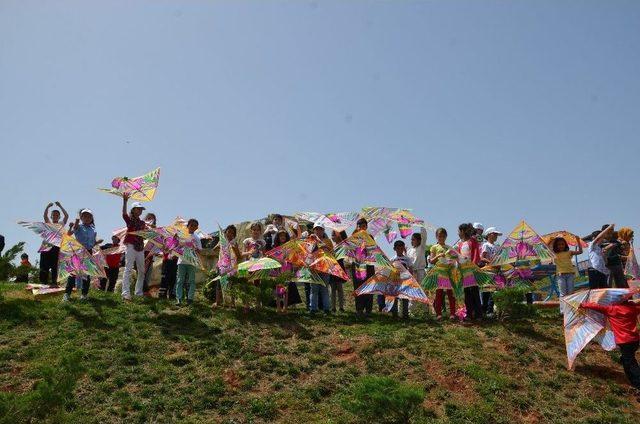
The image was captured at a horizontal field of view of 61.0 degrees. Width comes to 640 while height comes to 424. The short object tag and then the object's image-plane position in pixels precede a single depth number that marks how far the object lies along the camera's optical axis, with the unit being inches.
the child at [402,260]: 531.2
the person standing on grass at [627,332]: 375.2
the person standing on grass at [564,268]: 514.3
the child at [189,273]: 533.6
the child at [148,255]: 560.1
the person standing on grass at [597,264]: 491.2
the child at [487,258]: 540.7
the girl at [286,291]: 546.3
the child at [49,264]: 611.5
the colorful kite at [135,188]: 518.9
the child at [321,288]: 534.1
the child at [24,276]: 756.6
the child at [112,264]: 641.0
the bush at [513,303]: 482.6
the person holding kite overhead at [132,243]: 516.7
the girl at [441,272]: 506.0
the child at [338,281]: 560.1
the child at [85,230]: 550.3
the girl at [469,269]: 500.4
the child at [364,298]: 542.9
